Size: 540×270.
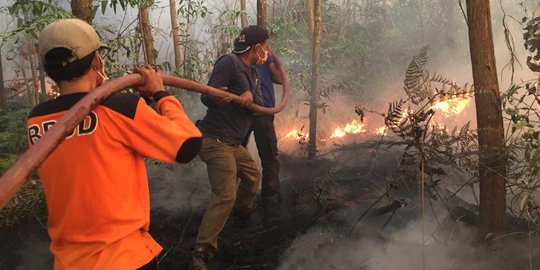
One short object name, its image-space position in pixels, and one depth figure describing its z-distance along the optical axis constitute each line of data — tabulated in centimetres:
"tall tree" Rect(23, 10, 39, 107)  1039
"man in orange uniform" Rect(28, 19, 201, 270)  198
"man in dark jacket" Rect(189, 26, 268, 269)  414
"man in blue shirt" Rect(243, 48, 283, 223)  564
